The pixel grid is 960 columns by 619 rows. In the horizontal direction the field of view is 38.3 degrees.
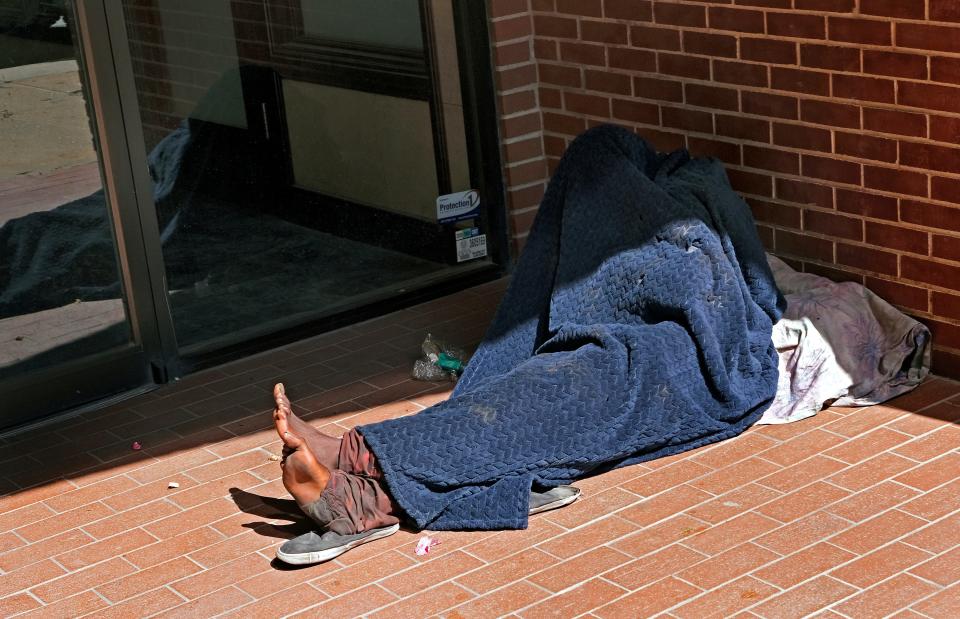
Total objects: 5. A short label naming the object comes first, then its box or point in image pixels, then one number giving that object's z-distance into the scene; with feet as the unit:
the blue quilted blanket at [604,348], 13.93
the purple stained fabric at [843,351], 15.49
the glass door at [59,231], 16.65
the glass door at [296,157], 17.88
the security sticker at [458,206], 20.49
